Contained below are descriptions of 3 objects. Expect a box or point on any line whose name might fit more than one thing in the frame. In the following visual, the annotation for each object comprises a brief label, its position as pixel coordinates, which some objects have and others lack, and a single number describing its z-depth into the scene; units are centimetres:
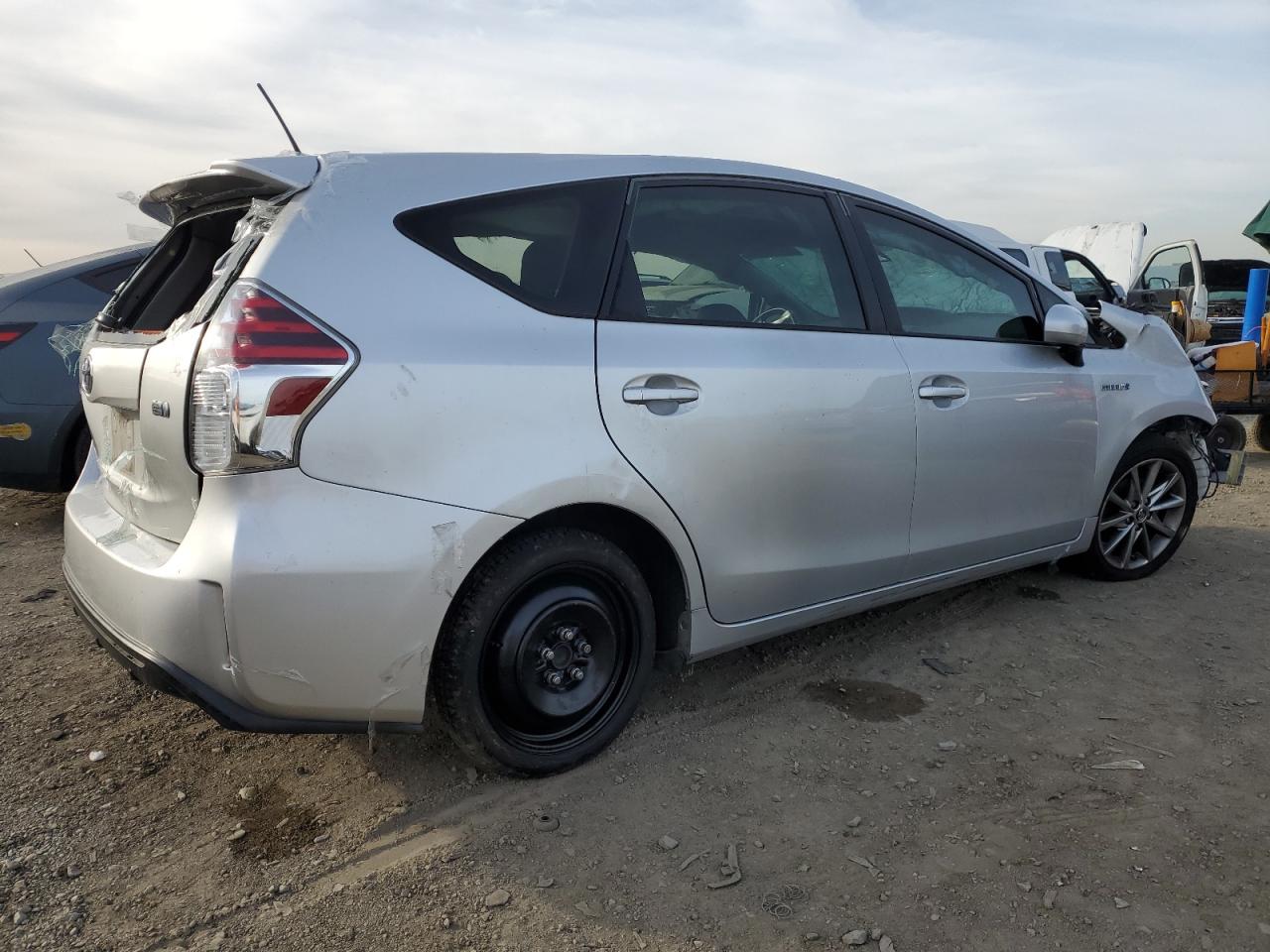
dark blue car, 479
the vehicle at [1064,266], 923
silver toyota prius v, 208
